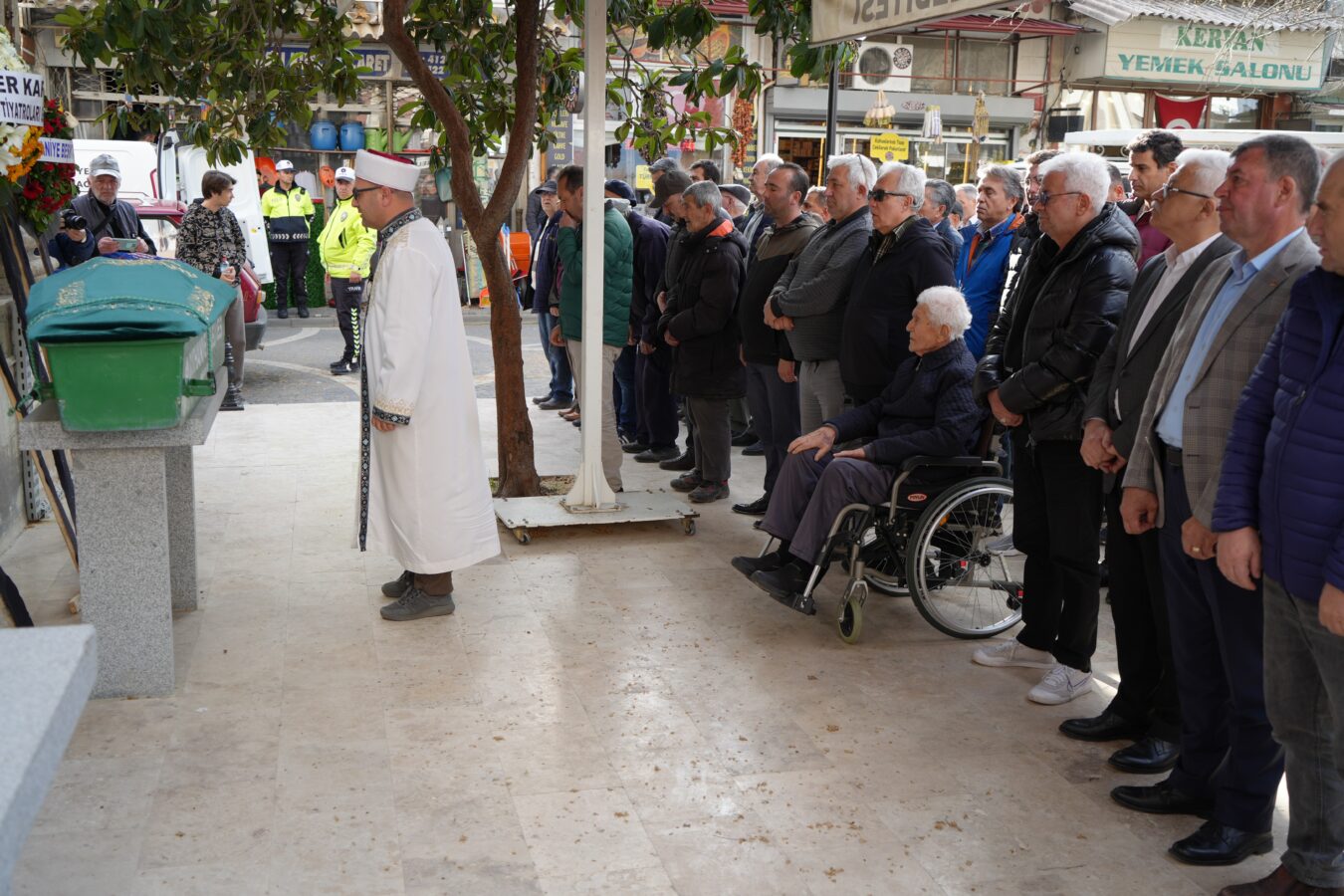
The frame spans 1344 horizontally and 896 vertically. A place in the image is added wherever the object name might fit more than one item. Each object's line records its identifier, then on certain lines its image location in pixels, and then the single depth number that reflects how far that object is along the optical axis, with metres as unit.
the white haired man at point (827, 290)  6.14
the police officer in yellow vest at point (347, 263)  12.05
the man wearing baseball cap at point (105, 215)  9.01
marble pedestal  4.23
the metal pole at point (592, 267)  6.12
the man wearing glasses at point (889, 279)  5.62
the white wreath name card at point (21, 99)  5.00
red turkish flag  23.31
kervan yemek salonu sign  22.11
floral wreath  5.00
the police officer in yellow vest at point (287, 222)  15.91
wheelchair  5.02
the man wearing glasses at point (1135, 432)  3.75
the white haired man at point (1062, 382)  4.30
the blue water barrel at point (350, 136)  18.58
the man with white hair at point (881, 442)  5.10
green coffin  4.07
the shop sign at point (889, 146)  19.83
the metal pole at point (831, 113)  11.05
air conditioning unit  22.06
